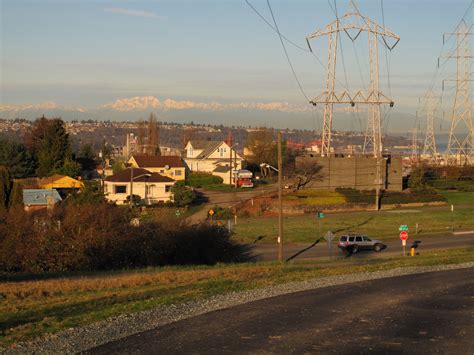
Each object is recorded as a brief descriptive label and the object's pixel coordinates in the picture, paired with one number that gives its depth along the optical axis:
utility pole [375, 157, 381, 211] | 66.93
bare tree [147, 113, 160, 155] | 120.30
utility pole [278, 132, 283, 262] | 37.47
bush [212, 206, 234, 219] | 62.36
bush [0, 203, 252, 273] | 33.12
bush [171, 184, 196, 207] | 67.06
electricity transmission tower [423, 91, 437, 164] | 128.35
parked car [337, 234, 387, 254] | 44.47
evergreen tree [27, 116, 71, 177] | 85.00
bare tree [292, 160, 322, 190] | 74.12
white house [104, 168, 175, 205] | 69.25
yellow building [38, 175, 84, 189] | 73.75
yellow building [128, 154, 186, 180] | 86.81
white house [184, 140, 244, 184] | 108.86
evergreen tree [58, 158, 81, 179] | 83.44
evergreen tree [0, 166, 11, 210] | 57.42
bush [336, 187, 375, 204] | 69.12
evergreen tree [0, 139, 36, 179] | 79.88
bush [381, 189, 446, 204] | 71.06
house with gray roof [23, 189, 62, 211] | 60.94
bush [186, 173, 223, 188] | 88.07
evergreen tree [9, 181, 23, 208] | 57.06
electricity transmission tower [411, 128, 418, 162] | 160.52
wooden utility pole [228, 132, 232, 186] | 91.94
